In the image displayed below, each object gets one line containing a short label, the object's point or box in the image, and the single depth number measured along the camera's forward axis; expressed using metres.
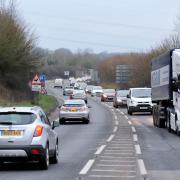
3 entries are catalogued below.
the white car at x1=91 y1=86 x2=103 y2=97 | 106.62
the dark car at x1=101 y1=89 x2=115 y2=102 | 86.12
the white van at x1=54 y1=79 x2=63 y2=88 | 150.88
